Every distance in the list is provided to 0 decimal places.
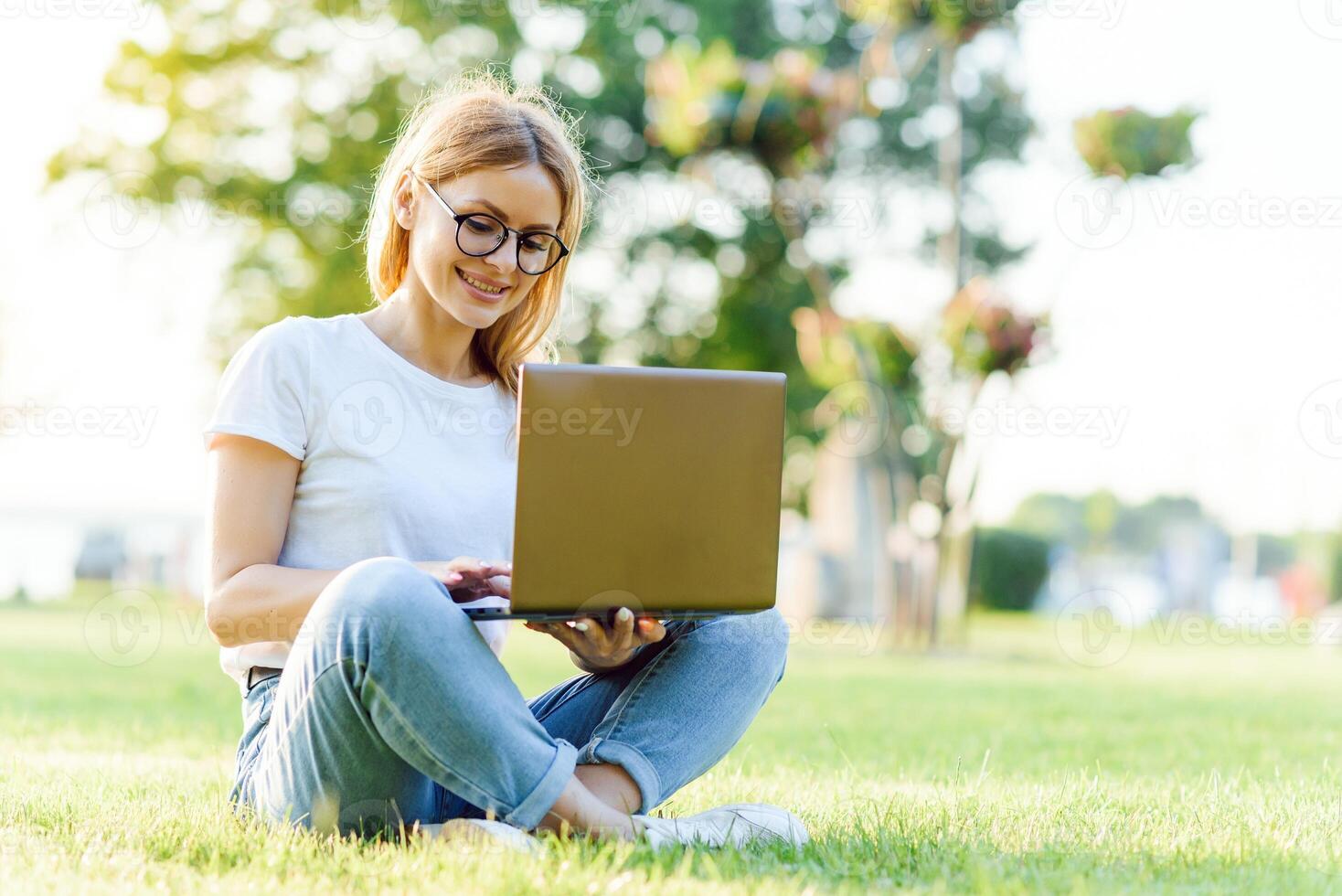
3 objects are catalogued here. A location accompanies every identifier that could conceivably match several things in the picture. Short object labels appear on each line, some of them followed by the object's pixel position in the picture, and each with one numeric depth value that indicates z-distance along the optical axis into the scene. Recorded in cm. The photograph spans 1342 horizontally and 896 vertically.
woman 190
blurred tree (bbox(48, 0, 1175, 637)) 1351
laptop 192
